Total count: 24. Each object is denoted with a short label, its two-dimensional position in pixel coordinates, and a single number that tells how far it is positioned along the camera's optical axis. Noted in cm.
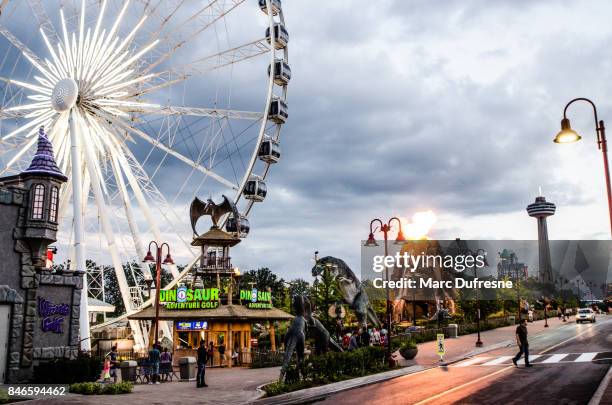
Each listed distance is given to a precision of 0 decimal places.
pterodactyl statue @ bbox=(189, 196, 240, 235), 4272
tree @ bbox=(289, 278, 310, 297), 13877
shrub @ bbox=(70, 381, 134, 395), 2166
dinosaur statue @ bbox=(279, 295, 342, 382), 2261
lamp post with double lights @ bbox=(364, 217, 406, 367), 2745
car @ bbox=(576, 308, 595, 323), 6178
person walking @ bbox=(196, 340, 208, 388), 2408
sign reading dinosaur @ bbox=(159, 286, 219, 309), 3953
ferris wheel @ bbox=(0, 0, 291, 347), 4047
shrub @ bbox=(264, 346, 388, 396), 2128
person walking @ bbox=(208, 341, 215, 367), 3498
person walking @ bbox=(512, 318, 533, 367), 2464
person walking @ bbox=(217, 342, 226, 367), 3795
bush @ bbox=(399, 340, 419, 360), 3188
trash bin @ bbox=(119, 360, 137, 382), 2727
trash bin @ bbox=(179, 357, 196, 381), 2862
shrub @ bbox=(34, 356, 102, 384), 2366
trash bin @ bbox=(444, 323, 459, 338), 4806
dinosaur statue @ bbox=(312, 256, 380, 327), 6294
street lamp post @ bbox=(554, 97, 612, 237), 1586
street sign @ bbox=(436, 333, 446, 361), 2997
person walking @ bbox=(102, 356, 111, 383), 2730
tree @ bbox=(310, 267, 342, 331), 5722
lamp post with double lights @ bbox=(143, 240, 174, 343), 3169
